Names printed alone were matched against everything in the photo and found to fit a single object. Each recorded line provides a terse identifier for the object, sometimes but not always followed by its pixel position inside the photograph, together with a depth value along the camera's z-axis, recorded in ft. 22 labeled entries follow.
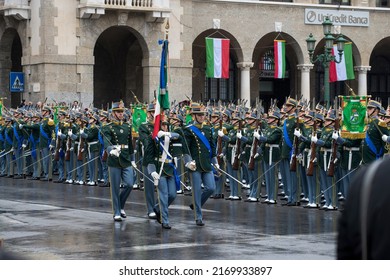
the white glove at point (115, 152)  51.80
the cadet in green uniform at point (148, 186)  52.26
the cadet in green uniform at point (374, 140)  57.72
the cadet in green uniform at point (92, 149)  80.69
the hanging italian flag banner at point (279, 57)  126.82
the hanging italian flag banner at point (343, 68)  125.80
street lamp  88.94
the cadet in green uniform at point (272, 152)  65.62
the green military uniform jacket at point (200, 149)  50.57
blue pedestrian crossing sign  118.83
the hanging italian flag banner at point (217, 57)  122.01
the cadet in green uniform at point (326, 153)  61.16
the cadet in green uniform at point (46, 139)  88.71
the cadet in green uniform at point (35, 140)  90.33
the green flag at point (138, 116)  79.97
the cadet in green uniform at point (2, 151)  95.83
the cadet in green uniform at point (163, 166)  48.55
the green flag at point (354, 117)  59.00
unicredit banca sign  134.51
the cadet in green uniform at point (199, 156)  50.08
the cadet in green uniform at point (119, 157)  52.11
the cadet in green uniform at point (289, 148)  64.39
